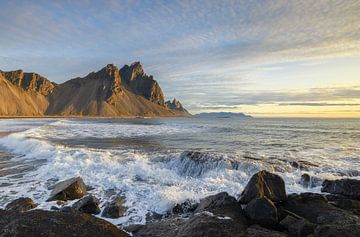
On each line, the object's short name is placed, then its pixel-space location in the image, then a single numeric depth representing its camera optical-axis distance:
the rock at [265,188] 9.85
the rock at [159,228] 7.99
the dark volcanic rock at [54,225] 6.41
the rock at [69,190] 11.60
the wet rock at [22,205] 10.27
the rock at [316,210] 8.18
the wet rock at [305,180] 13.87
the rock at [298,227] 7.34
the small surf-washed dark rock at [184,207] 10.41
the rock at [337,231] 6.52
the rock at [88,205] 10.23
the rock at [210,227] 6.84
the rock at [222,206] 8.40
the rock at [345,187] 10.80
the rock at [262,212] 8.21
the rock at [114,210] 9.98
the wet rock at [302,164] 16.92
